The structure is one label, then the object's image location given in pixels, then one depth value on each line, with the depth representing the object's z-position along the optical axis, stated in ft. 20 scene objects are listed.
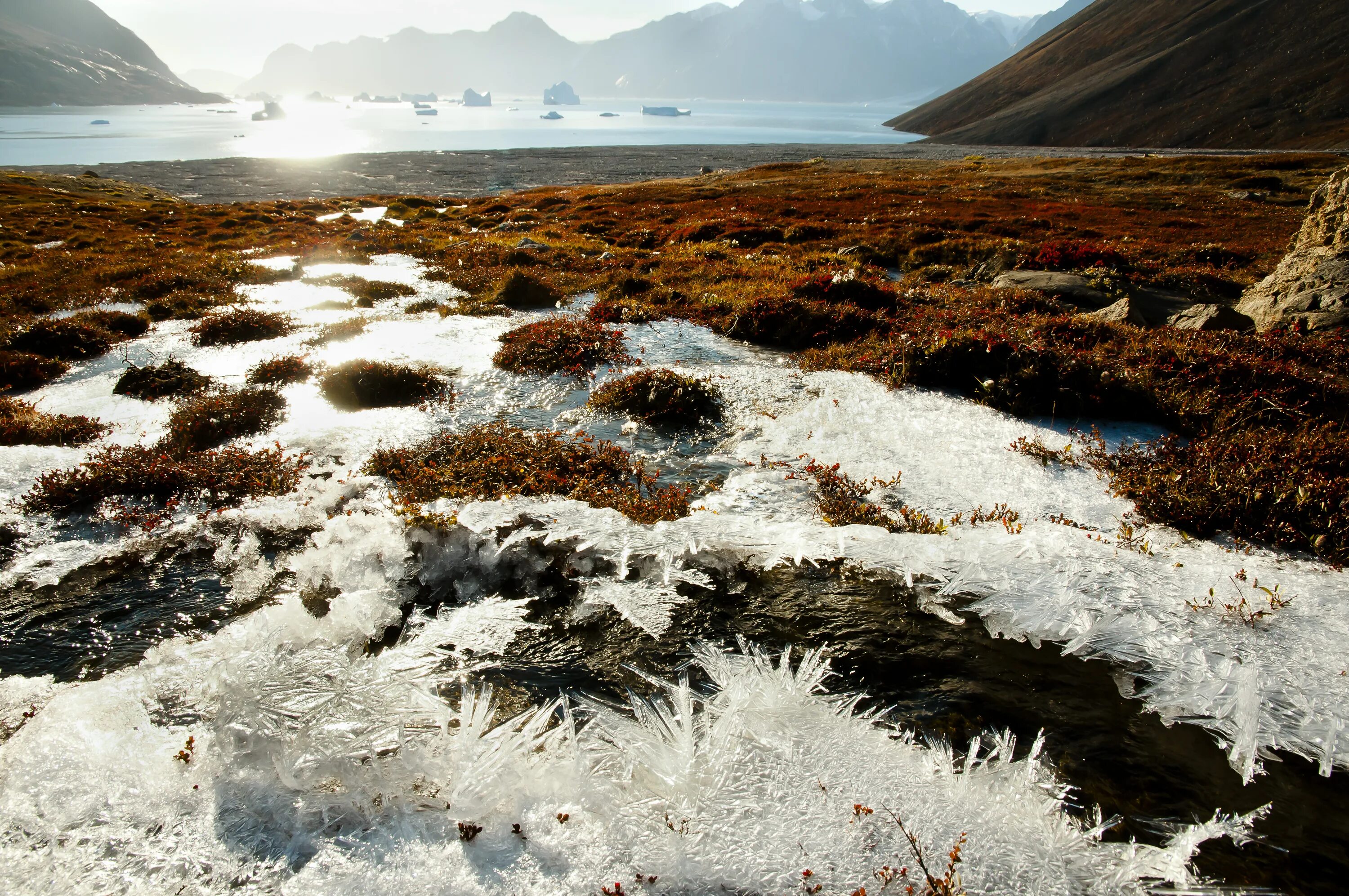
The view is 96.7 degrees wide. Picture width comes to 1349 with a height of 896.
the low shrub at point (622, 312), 53.57
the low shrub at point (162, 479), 27.22
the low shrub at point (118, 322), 52.60
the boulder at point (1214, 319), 42.83
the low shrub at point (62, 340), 47.11
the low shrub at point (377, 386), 39.50
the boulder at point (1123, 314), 45.93
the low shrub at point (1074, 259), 64.39
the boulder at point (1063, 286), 54.08
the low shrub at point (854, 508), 24.13
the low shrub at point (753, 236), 88.17
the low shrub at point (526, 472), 27.12
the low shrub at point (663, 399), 36.04
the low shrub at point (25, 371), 41.57
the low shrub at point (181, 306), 58.03
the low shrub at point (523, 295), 61.77
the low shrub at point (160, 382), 40.40
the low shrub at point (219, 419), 33.40
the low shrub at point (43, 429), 33.04
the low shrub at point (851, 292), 53.47
